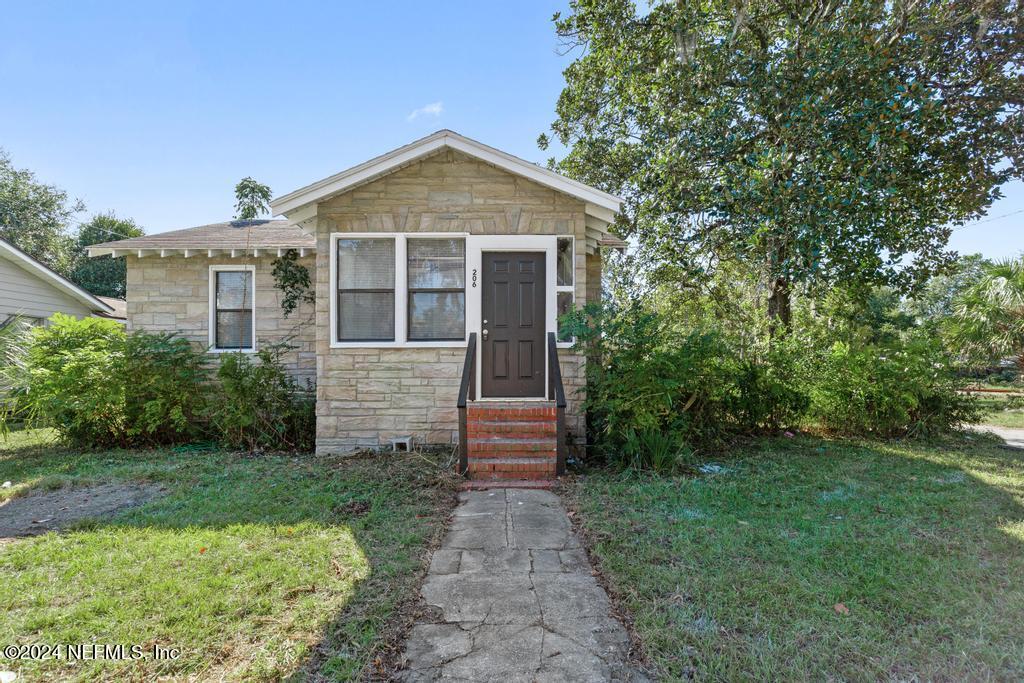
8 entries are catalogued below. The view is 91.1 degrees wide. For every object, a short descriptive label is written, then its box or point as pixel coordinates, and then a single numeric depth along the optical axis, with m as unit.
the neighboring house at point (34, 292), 10.36
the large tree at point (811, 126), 7.16
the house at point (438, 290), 6.39
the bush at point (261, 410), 6.79
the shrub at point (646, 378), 5.58
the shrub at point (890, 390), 7.13
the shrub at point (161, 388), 6.87
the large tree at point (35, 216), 23.38
